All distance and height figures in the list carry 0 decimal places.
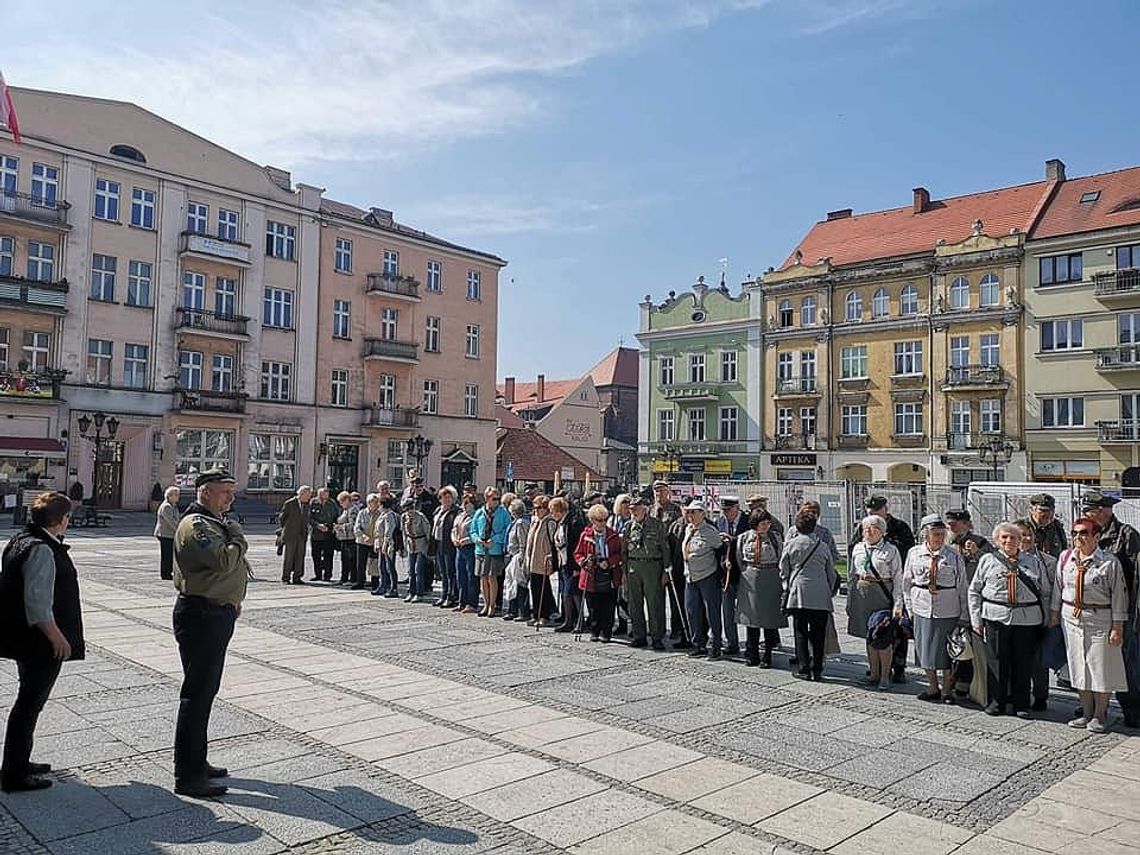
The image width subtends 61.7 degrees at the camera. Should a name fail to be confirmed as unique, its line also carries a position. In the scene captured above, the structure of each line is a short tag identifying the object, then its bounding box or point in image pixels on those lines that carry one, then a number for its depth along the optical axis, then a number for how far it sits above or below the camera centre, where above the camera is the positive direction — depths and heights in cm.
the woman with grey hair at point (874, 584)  928 -102
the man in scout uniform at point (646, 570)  1129 -112
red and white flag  1944 +750
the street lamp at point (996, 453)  4341 +136
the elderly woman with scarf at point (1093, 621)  750 -109
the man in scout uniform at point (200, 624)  570 -95
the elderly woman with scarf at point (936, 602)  852 -108
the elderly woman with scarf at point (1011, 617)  809 -114
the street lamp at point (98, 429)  3322 +123
